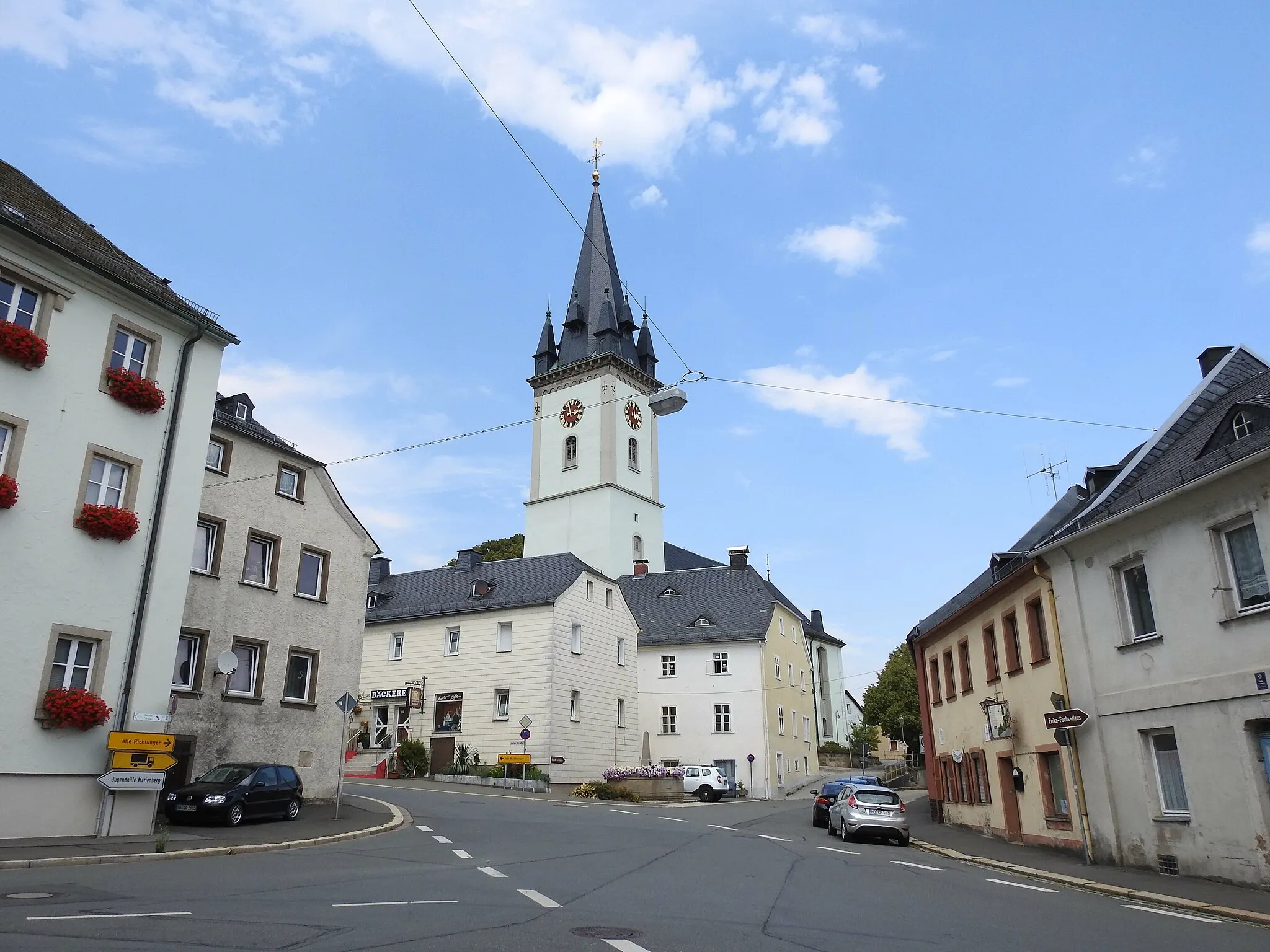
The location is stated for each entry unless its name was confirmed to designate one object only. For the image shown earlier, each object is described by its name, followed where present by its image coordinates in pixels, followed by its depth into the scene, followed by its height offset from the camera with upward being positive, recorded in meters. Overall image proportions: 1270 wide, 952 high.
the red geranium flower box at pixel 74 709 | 16.14 +1.28
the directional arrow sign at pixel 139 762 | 16.89 +0.47
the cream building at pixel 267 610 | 22.45 +4.23
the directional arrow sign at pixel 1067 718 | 17.12 +1.10
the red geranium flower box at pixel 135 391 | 18.27 +7.17
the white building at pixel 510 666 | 40.56 +5.12
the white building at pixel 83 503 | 16.16 +5.00
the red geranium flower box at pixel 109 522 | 17.27 +4.55
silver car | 21.95 -0.63
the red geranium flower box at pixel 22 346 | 16.39 +7.18
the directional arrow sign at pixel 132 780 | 16.58 +0.15
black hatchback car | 18.75 -0.14
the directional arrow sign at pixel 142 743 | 16.92 +0.79
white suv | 42.00 +0.10
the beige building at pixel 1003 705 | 19.33 +1.76
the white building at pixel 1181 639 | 13.80 +2.17
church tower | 67.12 +24.20
